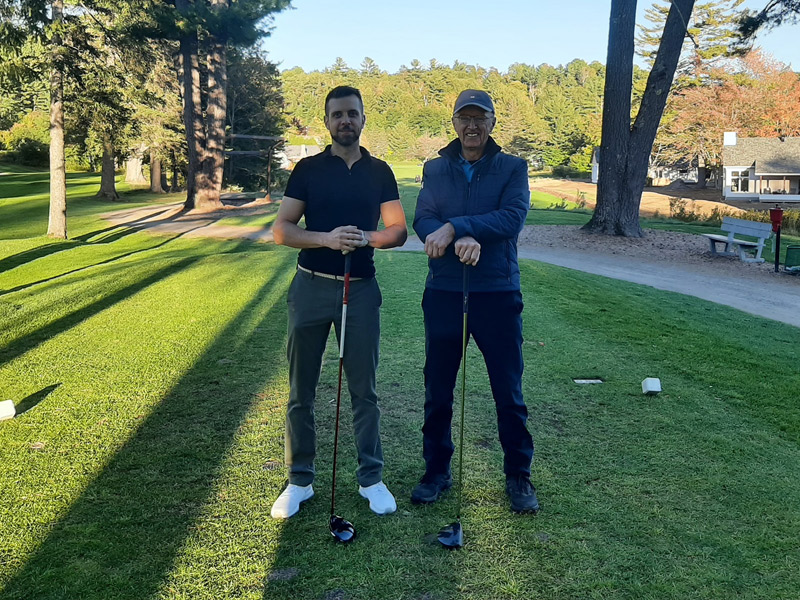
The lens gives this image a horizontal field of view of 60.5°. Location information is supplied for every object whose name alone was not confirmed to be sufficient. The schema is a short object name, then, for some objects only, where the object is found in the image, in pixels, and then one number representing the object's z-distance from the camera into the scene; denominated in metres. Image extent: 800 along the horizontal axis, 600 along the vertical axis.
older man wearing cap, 3.33
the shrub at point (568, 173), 79.50
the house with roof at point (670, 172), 71.08
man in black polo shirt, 3.25
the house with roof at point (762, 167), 52.75
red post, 14.45
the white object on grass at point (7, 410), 4.51
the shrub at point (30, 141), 53.06
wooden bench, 15.42
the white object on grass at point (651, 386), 5.25
